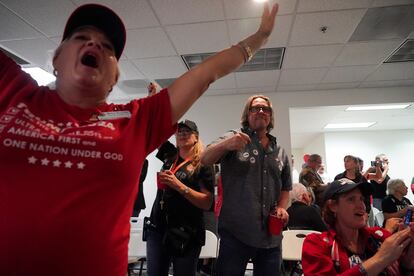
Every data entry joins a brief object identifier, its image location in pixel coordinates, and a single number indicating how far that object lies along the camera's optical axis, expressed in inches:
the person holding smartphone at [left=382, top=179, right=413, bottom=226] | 142.3
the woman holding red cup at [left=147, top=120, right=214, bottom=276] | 61.5
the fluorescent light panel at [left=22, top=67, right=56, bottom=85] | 165.6
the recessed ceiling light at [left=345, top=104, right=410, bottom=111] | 221.8
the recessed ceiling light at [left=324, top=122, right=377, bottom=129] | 302.4
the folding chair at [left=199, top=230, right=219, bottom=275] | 82.1
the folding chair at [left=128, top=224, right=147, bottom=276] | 89.1
